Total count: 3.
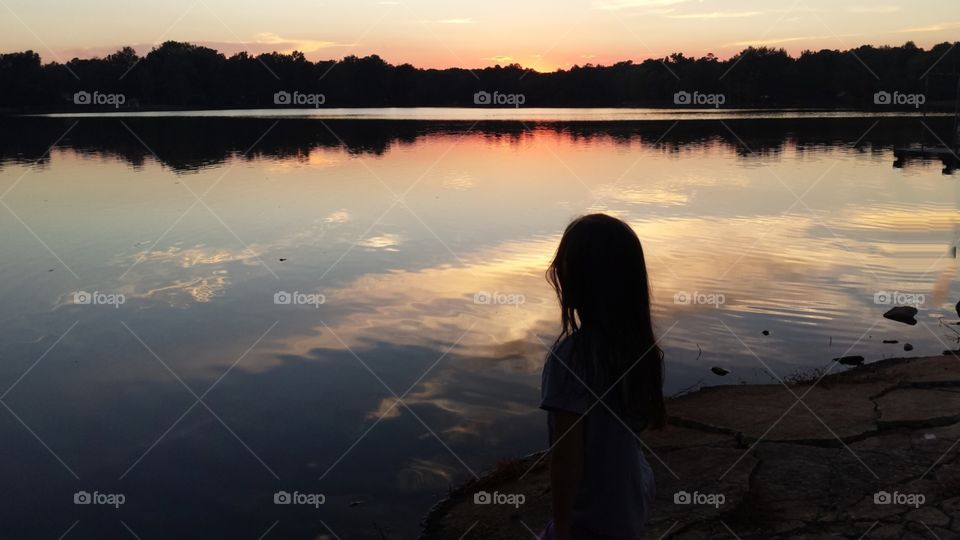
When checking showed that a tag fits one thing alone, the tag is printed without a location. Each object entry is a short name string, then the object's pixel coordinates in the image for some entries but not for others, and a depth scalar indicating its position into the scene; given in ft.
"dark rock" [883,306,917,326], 34.94
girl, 7.89
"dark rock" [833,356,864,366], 29.37
